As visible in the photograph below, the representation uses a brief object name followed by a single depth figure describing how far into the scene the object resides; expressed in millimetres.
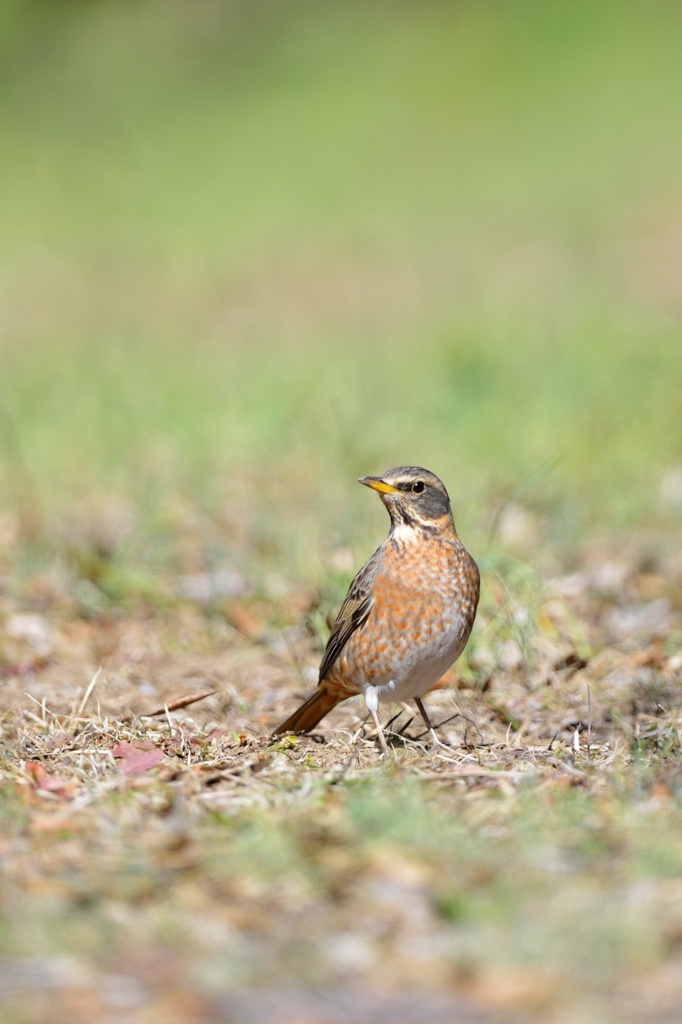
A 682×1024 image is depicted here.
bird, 10641
